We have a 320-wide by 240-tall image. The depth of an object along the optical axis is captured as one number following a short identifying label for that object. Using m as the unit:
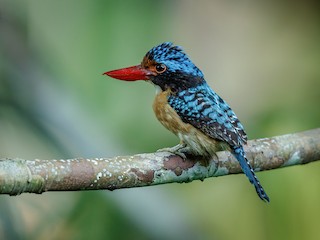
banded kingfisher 6.09
